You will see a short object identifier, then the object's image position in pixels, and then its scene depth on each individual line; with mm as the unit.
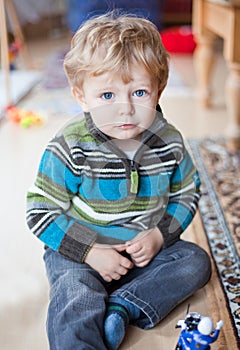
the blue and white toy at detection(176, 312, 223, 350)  724
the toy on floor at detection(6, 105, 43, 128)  1921
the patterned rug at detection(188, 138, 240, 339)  1001
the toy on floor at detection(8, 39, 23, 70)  2533
